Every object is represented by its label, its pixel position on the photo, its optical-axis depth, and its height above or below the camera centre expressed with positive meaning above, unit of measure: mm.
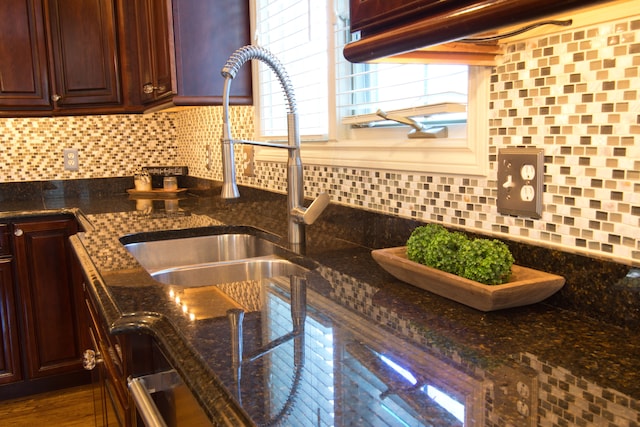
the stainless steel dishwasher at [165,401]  896 -466
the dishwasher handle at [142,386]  955 -471
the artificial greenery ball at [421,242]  1145 -211
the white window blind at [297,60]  1998 +297
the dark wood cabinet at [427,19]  601 +143
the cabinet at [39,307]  2713 -779
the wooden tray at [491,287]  958 -265
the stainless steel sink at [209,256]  1602 -359
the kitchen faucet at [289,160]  1605 -57
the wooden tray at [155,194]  3277 -289
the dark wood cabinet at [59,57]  2963 +471
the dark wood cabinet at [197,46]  2334 +405
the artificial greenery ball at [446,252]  1067 -219
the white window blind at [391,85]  1396 +142
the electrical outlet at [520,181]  1062 -91
